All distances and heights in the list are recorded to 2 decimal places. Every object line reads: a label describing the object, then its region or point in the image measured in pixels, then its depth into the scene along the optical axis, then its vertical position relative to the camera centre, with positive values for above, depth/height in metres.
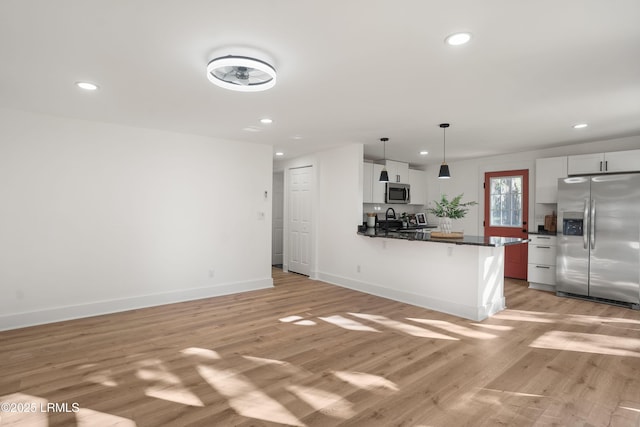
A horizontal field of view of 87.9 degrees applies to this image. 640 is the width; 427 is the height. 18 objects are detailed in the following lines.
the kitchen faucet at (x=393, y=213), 6.93 +0.01
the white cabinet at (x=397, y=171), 6.65 +0.91
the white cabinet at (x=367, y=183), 6.13 +0.59
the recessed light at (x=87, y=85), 2.92 +1.13
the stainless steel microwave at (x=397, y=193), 6.58 +0.44
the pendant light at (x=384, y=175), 5.17 +0.62
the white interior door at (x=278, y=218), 7.74 -0.10
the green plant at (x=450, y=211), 4.49 +0.06
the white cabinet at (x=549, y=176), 5.41 +0.67
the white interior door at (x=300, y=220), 6.59 -0.13
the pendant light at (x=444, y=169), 4.28 +0.61
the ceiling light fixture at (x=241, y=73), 2.33 +1.06
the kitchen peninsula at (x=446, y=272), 4.07 -0.77
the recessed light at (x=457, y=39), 2.07 +1.13
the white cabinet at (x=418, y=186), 7.31 +0.65
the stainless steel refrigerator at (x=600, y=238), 4.51 -0.30
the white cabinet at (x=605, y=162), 4.65 +0.80
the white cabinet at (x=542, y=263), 5.45 -0.78
